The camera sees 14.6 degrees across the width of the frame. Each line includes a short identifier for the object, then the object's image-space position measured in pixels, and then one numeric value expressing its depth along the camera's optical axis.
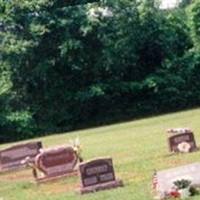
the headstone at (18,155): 22.77
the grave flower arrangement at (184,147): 20.22
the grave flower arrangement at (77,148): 19.59
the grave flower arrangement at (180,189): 13.05
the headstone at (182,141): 20.31
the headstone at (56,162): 19.08
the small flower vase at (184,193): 13.06
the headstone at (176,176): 13.26
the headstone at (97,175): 15.77
